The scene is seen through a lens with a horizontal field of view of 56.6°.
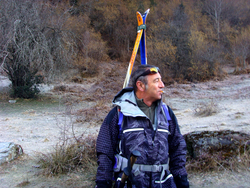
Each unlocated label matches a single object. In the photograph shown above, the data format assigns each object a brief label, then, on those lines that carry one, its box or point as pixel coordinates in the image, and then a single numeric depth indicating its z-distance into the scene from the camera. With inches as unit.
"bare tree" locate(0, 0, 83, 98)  402.9
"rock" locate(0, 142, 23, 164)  145.8
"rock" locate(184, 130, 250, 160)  137.5
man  74.8
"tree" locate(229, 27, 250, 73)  898.4
